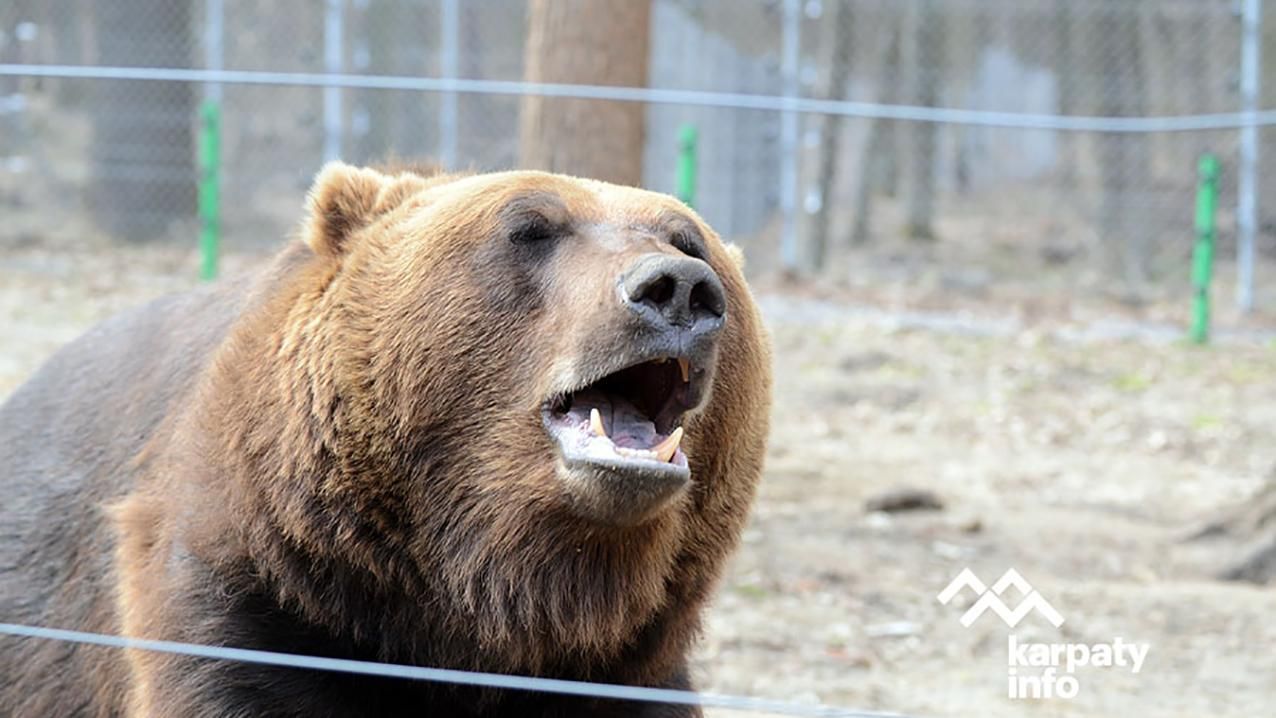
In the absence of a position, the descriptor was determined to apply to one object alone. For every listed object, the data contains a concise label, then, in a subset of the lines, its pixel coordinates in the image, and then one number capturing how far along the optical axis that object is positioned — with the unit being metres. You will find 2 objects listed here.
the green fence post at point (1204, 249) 12.26
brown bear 3.20
